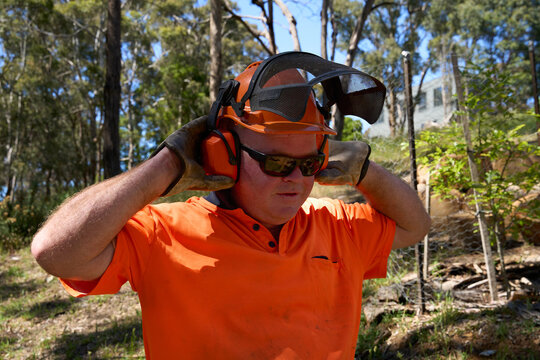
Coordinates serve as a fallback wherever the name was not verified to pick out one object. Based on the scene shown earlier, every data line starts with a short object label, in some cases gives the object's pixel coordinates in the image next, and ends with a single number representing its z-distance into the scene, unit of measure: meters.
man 1.36
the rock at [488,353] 2.98
